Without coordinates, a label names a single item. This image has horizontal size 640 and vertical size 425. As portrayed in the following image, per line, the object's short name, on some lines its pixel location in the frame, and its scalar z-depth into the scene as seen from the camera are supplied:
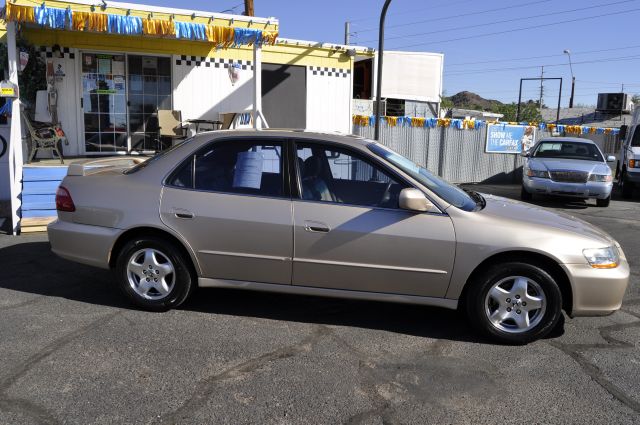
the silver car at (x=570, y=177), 12.07
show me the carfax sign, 17.91
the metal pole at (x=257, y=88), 10.57
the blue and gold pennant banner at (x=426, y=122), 15.25
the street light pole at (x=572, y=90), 73.74
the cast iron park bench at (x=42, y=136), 9.66
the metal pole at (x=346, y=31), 39.77
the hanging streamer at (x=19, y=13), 7.84
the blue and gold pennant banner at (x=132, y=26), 8.07
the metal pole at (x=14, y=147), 7.78
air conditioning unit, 40.22
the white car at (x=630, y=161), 13.87
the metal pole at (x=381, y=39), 10.62
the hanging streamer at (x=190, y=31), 9.35
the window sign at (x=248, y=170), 4.66
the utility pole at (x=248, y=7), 18.84
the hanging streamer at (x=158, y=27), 9.09
